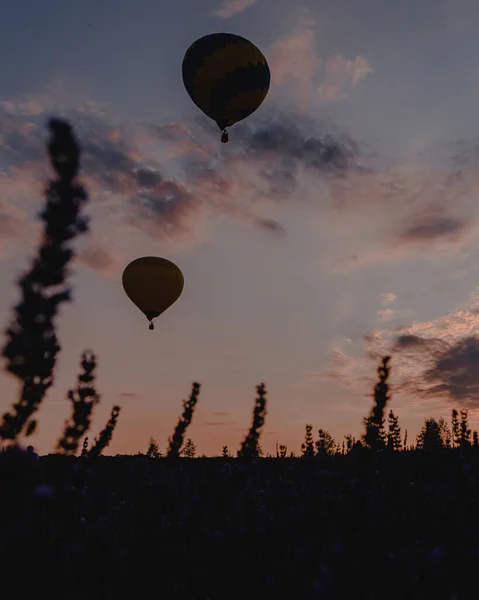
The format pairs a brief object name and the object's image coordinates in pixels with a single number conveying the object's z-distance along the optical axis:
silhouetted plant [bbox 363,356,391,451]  5.46
